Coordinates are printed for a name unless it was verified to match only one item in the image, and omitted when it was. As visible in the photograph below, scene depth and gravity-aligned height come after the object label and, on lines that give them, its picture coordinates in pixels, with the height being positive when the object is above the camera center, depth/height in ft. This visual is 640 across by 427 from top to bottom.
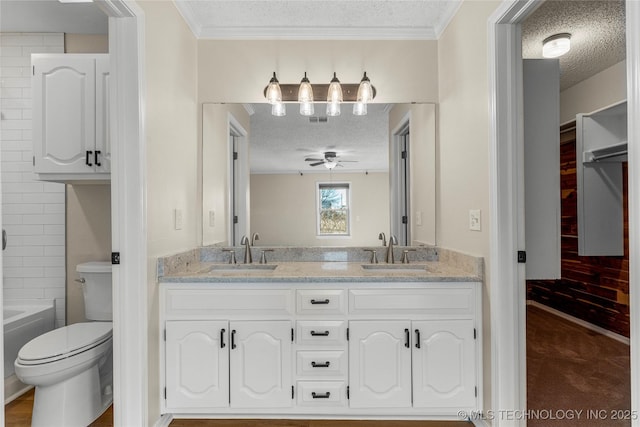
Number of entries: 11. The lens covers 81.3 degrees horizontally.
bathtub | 7.59 -2.23
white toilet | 5.94 -2.51
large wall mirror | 8.58 +1.04
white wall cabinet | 7.14 +2.03
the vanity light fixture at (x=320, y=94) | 8.32 +2.81
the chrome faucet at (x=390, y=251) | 8.41 -0.76
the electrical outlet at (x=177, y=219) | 7.18 +0.01
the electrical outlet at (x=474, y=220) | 6.47 -0.06
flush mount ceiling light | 9.53 +4.50
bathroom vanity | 6.56 -2.23
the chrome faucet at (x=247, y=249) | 8.47 -0.69
